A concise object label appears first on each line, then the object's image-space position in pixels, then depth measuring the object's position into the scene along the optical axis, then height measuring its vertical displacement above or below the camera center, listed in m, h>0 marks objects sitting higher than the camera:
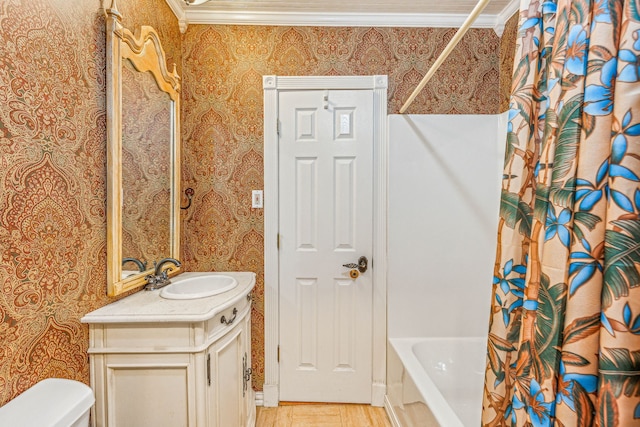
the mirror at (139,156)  1.38 +0.24
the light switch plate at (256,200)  2.17 +0.03
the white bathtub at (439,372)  1.75 -1.00
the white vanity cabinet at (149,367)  1.28 -0.66
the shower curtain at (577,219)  0.56 -0.02
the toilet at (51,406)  0.83 -0.56
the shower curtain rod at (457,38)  1.05 +0.65
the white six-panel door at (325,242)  2.16 -0.25
